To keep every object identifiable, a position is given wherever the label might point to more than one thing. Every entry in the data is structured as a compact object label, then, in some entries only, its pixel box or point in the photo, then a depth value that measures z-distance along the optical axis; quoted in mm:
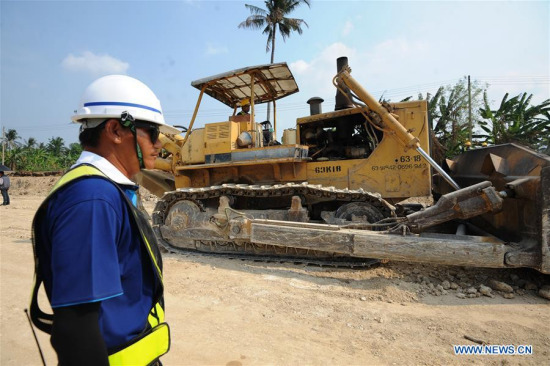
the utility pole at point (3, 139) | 34238
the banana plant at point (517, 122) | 15312
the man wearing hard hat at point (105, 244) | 902
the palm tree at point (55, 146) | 50650
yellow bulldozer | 3838
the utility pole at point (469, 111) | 18253
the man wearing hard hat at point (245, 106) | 7145
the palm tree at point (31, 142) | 46850
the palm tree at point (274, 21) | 22172
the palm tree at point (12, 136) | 45522
